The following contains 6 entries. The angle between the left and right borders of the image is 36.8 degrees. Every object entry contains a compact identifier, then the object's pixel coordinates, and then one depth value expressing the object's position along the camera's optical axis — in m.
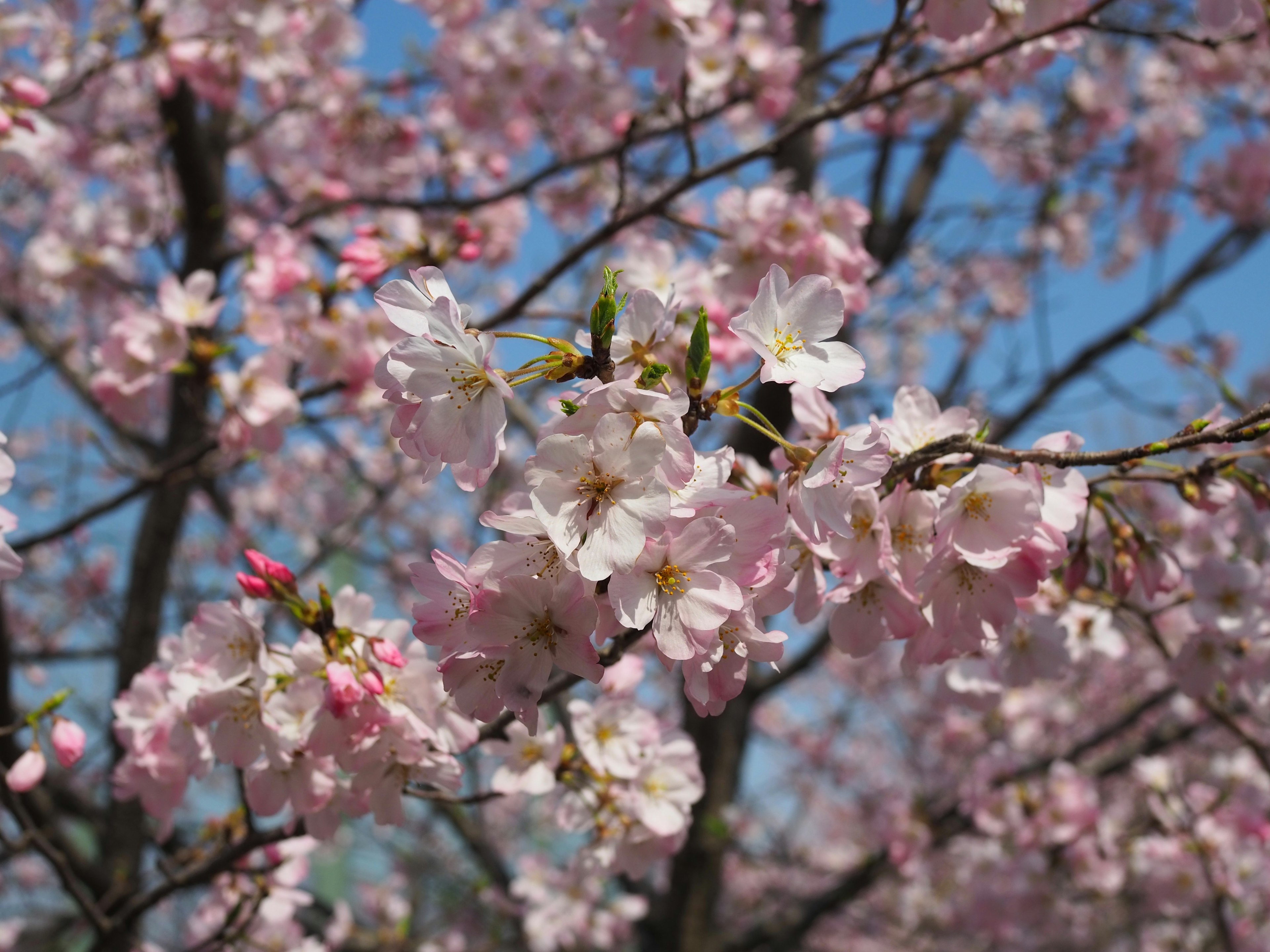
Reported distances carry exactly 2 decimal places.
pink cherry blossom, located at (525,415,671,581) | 0.46
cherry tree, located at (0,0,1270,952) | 0.48
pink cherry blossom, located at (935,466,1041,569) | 0.50
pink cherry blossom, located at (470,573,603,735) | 0.48
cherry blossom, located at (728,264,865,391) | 0.50
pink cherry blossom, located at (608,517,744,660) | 0.47
